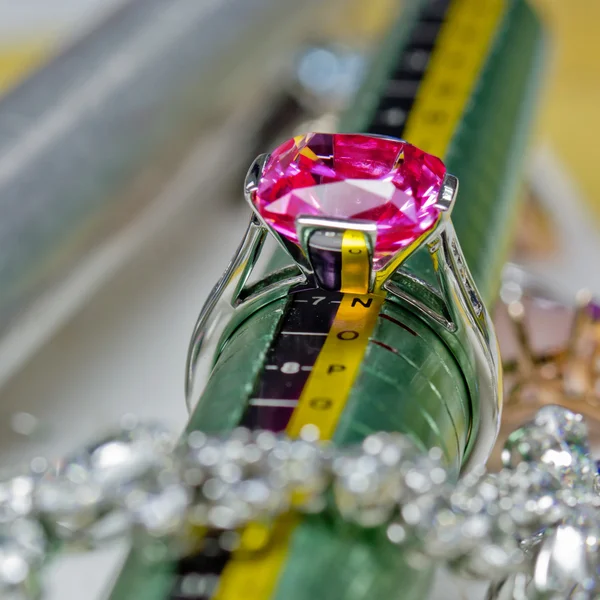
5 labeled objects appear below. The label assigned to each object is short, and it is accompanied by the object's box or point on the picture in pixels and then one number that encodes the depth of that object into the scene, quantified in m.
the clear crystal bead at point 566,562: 0.16
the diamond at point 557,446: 0.17
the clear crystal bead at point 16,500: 0.16
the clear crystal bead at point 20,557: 0.15
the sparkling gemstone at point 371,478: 0.16
